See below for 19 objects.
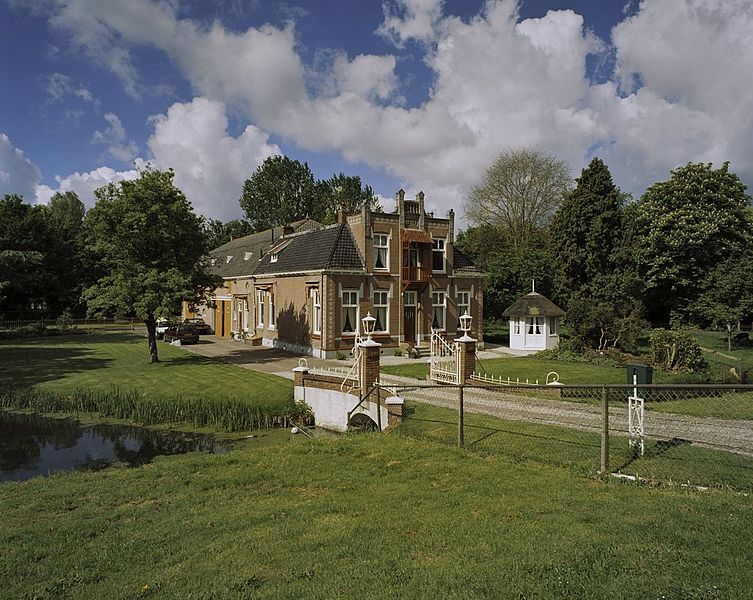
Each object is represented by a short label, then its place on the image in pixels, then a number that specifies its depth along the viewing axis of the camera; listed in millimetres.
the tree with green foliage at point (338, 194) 67812
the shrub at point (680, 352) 20406
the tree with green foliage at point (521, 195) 46281
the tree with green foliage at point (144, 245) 21953
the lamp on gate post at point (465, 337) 16166
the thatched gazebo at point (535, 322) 29531
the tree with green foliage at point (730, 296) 28814
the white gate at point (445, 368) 16875
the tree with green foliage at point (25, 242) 49438
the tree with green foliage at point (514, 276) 37000
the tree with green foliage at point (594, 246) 28875
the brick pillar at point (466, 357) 16234
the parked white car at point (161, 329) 37438
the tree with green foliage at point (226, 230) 69562
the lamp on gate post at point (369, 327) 14857
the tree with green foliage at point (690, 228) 34938
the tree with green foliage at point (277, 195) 68375
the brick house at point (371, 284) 25984
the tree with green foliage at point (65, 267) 53312
